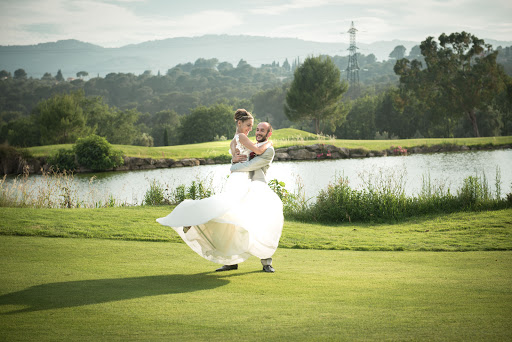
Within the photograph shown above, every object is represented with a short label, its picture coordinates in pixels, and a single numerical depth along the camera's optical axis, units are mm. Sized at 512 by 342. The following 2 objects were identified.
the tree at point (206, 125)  77125
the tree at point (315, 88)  66044
